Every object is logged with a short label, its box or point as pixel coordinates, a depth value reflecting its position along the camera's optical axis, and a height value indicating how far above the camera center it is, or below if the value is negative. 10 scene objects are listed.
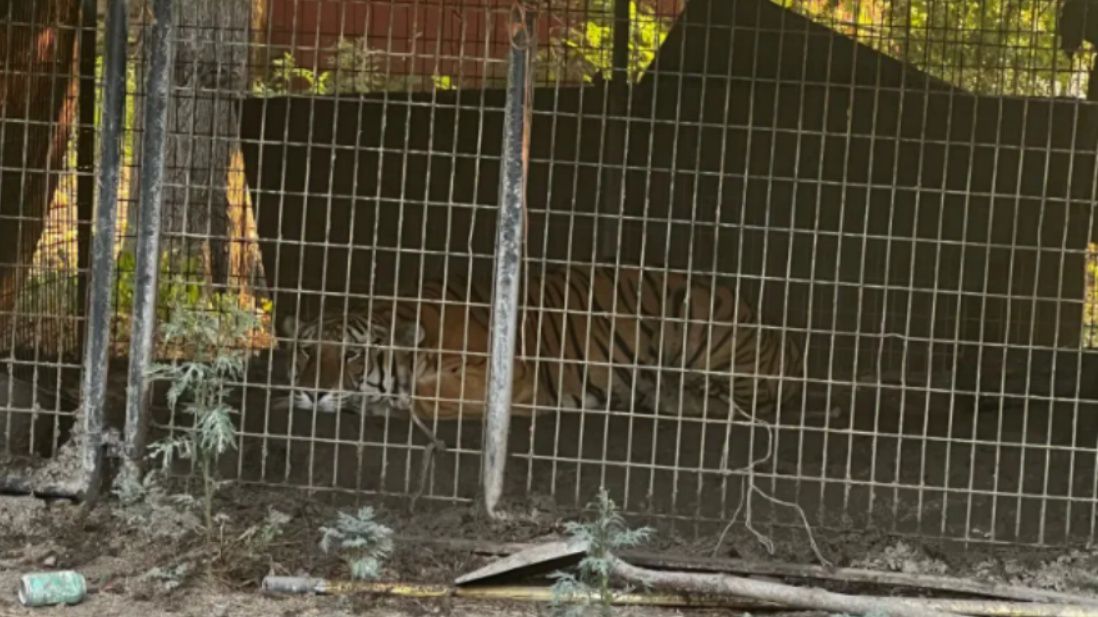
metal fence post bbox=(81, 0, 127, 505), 9.32 -0.22
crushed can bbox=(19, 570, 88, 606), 7.90 -1.20
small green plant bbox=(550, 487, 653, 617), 7.70 -0.99
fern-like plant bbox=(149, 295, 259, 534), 8.33 -0.57
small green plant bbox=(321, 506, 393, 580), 8.17 -1.04
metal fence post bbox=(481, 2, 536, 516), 9.24 -0.03
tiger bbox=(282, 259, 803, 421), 13.37 -0.68
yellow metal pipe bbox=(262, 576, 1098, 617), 8.28 -1.18
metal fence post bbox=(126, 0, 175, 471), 9.26 -0.08
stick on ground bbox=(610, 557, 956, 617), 8.00 -1.09
